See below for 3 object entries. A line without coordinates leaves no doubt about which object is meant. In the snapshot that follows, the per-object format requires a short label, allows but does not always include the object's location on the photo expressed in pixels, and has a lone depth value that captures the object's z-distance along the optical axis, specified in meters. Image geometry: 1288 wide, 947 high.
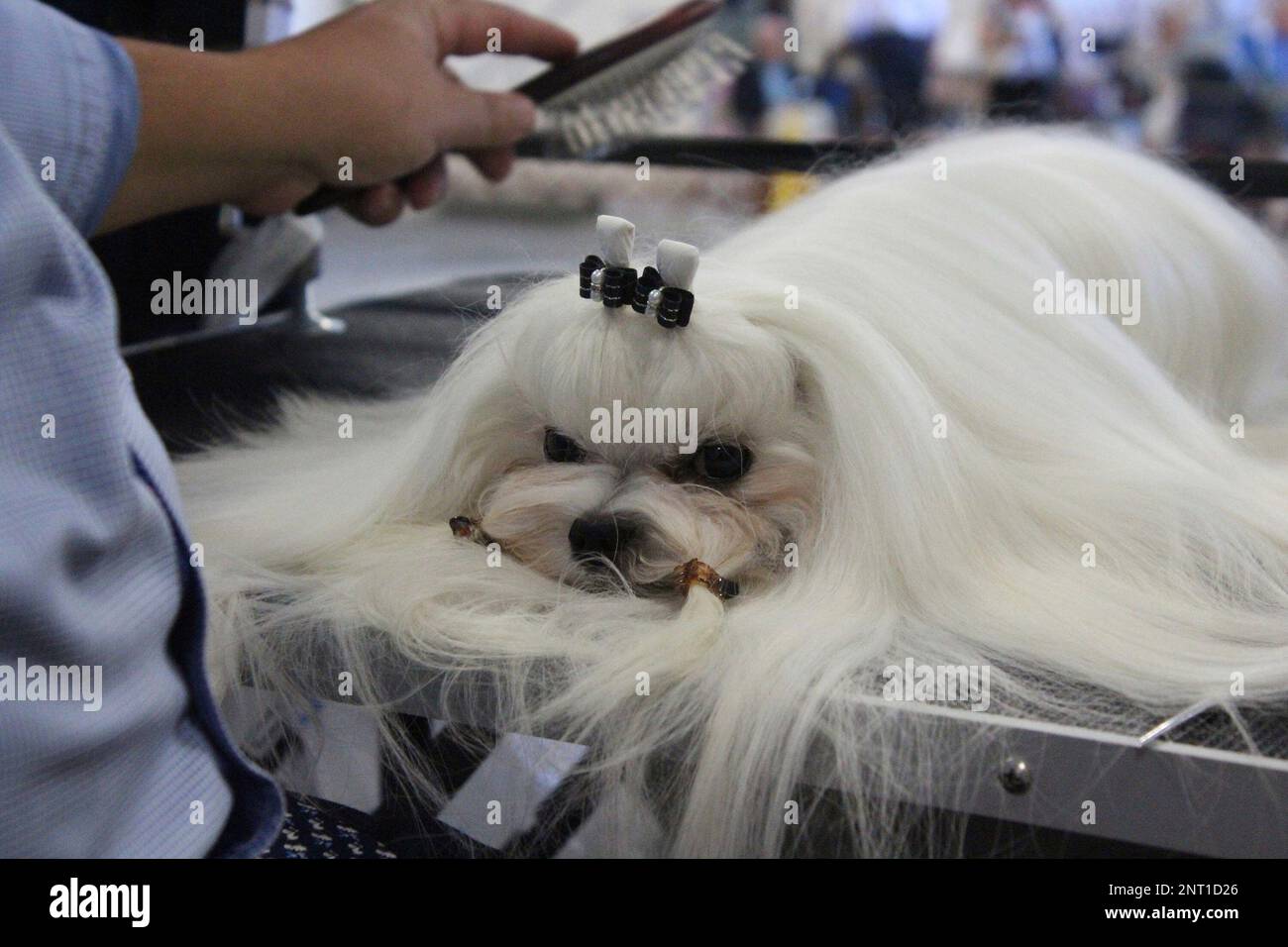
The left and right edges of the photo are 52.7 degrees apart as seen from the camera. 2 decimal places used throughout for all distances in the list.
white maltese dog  0.68
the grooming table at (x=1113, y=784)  0.60
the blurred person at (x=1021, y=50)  2.19
